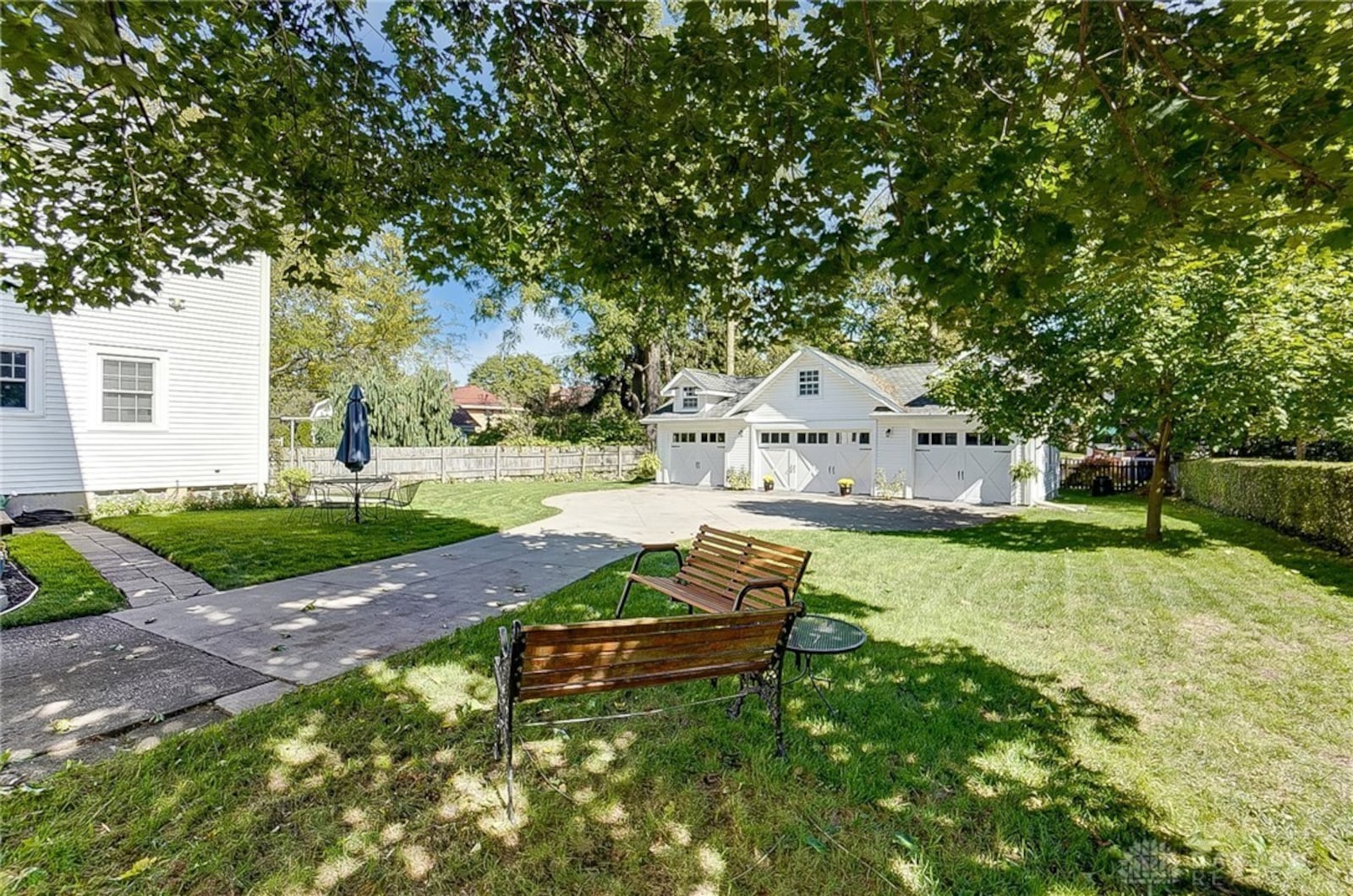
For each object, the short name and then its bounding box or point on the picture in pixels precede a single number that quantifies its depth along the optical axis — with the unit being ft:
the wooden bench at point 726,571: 14.82
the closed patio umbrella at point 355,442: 36.24
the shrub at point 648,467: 80.90
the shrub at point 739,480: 69.41
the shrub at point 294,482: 42.62
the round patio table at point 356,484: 35.27
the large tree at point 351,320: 78.89
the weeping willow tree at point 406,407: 77.20
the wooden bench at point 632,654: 9.05
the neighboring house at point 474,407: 131.34
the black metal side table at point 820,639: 12.30
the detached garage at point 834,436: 56.03
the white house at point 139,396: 34.30
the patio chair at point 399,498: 38.29
